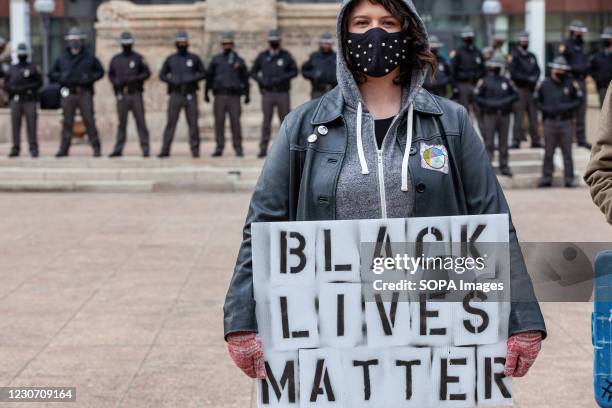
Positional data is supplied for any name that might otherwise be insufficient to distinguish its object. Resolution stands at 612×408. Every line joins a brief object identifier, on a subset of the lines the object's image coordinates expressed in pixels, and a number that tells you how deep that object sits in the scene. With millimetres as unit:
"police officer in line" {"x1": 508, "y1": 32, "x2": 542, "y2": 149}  21109
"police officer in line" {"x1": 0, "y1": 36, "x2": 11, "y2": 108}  26025
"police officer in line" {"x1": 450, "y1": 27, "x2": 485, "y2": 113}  21109
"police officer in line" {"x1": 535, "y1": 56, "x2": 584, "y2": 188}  17172
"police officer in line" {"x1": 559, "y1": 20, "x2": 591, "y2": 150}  21047
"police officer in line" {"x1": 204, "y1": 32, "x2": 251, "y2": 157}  19420
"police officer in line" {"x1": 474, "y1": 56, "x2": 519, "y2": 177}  18156
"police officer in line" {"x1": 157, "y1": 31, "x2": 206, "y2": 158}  19375
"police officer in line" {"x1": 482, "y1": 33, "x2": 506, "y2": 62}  22886
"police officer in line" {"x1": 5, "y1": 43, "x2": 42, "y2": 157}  19734
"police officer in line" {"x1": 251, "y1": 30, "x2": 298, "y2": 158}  19422
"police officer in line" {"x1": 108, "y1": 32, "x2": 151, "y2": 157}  19328
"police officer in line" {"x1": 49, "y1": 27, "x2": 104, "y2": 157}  19328
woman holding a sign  3479
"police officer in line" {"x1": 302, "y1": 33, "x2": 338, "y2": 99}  19484
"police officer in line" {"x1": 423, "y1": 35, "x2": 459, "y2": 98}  20109
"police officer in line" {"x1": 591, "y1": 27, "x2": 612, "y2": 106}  21078
